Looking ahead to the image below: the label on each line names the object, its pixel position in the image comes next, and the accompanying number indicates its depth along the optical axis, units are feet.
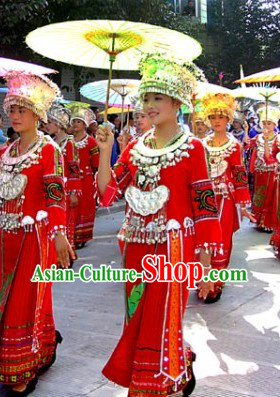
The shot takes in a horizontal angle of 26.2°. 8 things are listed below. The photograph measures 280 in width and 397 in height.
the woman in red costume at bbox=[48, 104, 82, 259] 23.47
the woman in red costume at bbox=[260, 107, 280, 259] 29.71
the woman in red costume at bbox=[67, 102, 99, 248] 26.55
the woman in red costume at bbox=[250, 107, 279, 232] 30.73
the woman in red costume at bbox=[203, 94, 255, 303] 18.94
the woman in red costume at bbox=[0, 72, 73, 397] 12.11
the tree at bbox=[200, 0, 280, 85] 80.84
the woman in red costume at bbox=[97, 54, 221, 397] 10.85
